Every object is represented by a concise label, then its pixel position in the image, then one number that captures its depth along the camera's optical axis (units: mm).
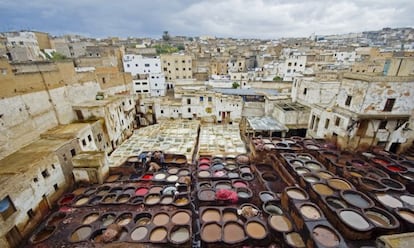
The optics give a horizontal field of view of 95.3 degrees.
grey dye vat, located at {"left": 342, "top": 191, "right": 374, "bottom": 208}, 9773
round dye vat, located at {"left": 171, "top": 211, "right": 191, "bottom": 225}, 10727
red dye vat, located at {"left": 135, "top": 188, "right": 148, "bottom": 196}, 13762
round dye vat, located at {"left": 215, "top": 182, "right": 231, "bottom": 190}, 13359
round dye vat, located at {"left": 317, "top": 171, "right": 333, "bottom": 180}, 12270
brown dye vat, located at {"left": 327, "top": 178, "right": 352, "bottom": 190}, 11150
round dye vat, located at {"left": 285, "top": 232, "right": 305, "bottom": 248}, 8766
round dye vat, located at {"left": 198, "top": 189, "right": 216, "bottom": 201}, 12130
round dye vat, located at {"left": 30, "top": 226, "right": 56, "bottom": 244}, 10820
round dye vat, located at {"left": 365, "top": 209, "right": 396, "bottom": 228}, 8742
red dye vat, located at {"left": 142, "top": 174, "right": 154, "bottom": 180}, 16347
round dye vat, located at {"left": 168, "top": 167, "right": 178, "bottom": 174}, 16359
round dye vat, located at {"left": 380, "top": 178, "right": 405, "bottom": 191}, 11472
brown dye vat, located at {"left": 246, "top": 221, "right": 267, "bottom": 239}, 9485
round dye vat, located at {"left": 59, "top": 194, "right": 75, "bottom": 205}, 13547
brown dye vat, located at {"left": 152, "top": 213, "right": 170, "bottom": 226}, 10773
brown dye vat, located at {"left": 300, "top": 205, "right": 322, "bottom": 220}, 9245
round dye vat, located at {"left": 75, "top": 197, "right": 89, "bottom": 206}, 13042
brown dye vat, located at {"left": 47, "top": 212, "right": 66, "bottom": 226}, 11844
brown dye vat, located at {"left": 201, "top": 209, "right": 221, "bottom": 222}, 10812
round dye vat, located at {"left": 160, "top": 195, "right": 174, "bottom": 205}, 12483
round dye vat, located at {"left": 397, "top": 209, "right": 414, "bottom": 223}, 8922
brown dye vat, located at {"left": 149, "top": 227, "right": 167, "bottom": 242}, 9757
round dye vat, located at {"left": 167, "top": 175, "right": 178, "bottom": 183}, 15055
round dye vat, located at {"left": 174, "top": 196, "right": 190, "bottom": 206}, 12248
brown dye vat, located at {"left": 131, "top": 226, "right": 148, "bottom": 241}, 9953
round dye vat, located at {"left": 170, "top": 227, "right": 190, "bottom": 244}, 9577
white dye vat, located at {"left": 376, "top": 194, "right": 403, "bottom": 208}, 9883
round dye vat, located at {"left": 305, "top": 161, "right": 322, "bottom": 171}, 13370
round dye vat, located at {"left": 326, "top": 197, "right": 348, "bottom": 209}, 9770
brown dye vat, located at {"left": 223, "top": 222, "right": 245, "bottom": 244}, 9377
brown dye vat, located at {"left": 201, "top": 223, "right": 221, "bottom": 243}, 9375
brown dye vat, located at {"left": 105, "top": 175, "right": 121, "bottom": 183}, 16136
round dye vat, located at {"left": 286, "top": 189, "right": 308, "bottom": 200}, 10661
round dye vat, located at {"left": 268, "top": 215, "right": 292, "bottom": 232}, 9566
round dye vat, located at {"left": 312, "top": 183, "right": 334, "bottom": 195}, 10672
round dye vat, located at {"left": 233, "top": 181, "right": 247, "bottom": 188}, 13500
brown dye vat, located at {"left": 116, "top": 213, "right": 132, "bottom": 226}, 11252
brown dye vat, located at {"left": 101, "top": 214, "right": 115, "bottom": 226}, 11441
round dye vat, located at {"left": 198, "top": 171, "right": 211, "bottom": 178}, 14508
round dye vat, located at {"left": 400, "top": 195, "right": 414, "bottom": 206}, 10126
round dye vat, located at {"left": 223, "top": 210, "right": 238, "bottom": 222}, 10703
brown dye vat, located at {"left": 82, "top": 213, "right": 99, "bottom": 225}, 11508
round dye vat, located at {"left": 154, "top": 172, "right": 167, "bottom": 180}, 15492
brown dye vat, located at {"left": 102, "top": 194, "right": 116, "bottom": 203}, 13058
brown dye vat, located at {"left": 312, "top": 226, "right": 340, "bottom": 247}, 8000
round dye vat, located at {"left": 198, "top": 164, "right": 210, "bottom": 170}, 15812
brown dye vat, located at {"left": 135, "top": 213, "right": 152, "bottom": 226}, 11192
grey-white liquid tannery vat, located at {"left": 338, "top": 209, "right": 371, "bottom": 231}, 8375
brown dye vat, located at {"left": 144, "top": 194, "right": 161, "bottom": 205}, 12520
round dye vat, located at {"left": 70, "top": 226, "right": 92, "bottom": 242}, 10366
